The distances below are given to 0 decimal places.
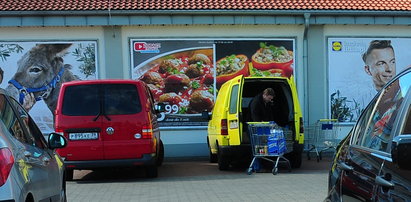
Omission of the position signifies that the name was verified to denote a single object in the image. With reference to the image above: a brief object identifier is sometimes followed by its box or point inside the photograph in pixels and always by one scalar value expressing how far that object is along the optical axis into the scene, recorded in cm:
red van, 950
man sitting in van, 1105
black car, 249
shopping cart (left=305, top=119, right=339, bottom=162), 1323
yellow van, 1058
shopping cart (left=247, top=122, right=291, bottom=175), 1030
